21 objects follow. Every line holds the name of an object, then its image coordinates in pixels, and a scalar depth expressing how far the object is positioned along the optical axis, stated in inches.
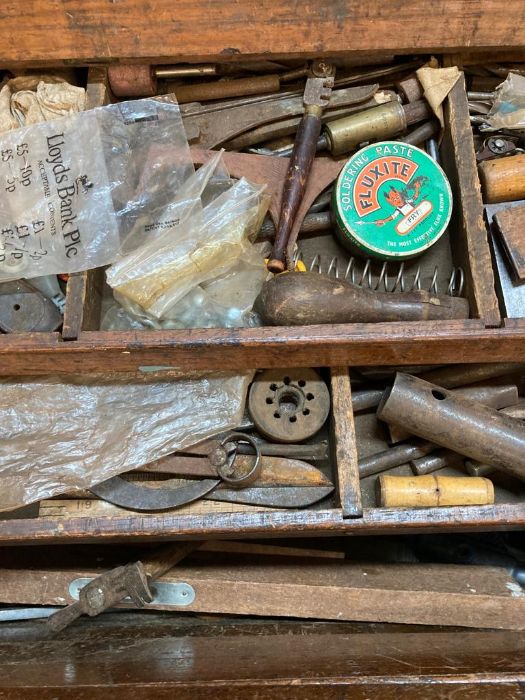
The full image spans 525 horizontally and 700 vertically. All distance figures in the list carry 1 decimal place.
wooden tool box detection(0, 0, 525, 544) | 13.1
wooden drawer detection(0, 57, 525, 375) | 13.0
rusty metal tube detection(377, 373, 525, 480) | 13.8
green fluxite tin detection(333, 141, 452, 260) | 14.9
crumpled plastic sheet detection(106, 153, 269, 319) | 13.6
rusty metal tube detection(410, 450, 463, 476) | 14.9
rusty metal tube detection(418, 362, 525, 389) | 14.8
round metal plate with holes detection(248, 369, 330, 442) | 14.6
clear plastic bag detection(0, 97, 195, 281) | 14.1
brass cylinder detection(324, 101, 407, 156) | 15.6
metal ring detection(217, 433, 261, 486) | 13.8
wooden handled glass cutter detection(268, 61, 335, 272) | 15.0
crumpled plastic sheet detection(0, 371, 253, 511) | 14.2
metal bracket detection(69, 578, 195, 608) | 14.8
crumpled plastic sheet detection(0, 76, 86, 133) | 15.1
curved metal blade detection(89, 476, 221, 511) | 13.9
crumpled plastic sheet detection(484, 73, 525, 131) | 15.8
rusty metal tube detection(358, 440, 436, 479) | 14.9
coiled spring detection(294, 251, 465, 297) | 15.6
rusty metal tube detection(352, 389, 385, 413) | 15.3
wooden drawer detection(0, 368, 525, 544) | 13.2
